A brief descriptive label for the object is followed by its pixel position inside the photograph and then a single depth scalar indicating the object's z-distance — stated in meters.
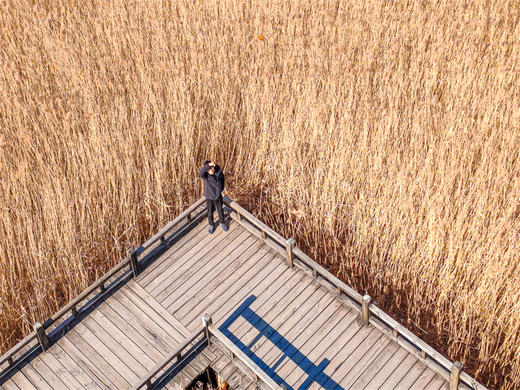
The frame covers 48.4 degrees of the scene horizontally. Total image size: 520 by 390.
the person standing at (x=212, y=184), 9.67
